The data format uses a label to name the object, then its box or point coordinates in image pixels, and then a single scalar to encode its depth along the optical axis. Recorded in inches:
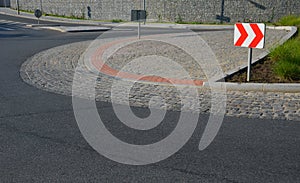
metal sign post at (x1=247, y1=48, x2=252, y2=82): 333.8
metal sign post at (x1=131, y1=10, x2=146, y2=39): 629.6
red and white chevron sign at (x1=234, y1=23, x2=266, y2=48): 318.3
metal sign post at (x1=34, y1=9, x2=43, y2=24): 1112.8
